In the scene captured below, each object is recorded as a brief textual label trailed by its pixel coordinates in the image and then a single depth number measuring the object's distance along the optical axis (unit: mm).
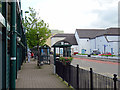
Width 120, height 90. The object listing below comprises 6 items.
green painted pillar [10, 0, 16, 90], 6199
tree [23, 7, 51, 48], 22328
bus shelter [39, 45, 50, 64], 25620
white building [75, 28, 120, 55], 59262
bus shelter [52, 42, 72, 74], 17492
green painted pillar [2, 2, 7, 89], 7508
